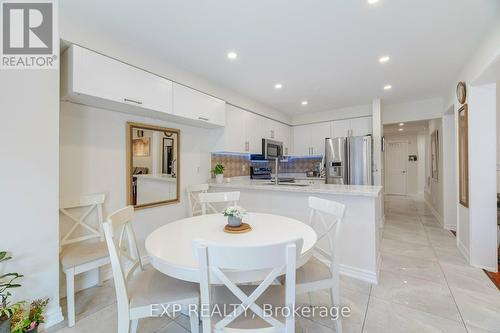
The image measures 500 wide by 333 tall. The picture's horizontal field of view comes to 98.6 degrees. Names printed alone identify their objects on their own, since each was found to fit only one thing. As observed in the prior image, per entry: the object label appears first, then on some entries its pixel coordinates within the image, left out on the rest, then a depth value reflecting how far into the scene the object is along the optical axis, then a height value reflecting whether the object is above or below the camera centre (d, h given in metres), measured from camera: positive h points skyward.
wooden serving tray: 1.52 -0.44
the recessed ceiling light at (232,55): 2.34 +1.25
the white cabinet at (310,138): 4.88 +0.68
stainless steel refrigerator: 3.98 +0.13
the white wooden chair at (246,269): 0.86 -0.46
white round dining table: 1.04 -0.46
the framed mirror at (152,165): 2.47 +0.04
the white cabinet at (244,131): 3.44 +0.65
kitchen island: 2.20 -0.55
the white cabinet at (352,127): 4.37 +0.84
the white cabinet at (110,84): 1.79 +0.79
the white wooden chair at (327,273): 1.37 -0.72
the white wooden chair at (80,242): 1.69 -0.70
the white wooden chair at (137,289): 1.15 -0.72
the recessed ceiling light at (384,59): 2.46 +1.25
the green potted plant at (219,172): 3.34 -0.07
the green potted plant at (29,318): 1.33 -0.96
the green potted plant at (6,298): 1.31 -0.83
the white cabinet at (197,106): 2.61 +0.82
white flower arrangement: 1.54 -0.32
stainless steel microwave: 4.09 +0.37
